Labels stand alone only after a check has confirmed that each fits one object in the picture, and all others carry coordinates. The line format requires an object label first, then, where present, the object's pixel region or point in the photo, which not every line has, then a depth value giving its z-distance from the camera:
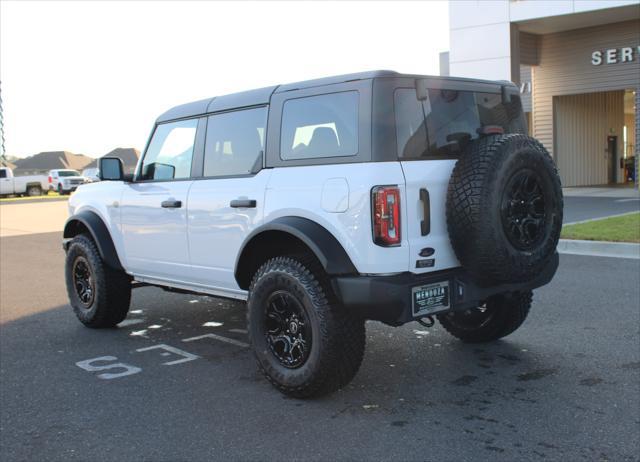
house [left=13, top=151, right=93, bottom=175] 88.00
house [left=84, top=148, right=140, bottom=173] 77.94
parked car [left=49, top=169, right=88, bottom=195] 40.97
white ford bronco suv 3.96
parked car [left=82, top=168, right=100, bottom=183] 56.54
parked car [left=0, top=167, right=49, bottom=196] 38.81
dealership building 22.45
